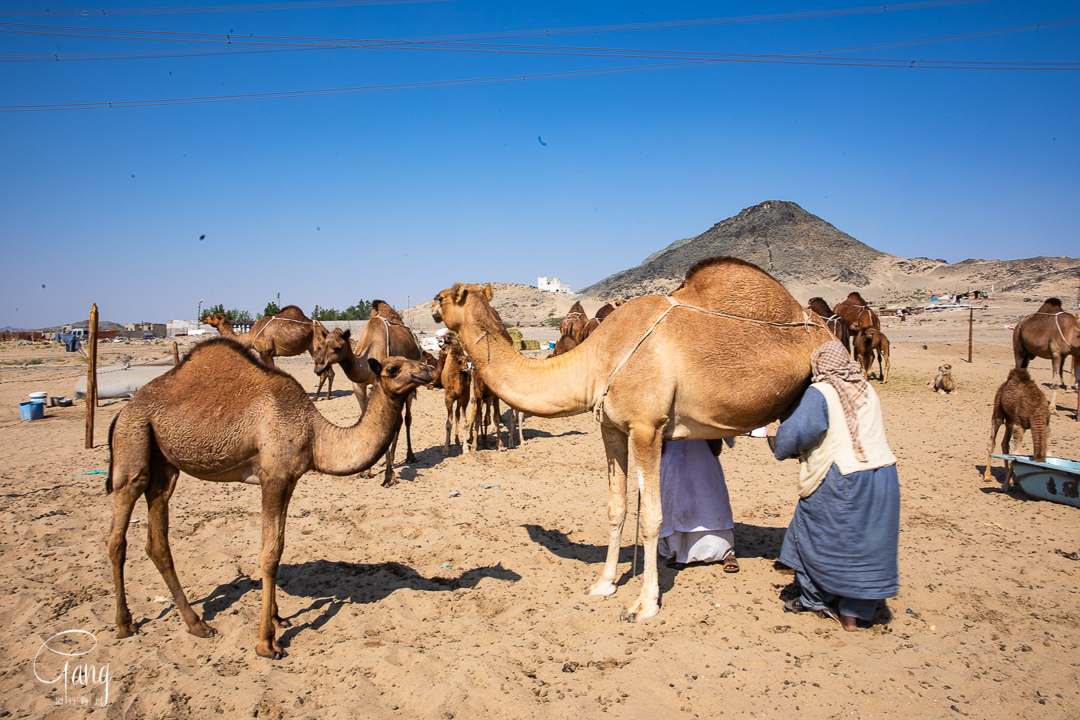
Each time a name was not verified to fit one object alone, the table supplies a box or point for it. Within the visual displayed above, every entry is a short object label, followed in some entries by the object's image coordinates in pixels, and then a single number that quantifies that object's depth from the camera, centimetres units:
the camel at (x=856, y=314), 1870
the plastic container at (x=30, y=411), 1380
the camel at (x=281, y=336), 1622
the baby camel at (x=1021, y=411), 837
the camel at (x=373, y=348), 820
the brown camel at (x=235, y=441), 444
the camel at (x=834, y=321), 1806
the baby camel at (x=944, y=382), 1633
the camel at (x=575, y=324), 1800
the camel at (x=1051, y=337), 1391
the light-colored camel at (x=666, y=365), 474
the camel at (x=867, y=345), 1764
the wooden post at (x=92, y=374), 1012
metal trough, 720
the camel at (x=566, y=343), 1621
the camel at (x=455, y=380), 1101
